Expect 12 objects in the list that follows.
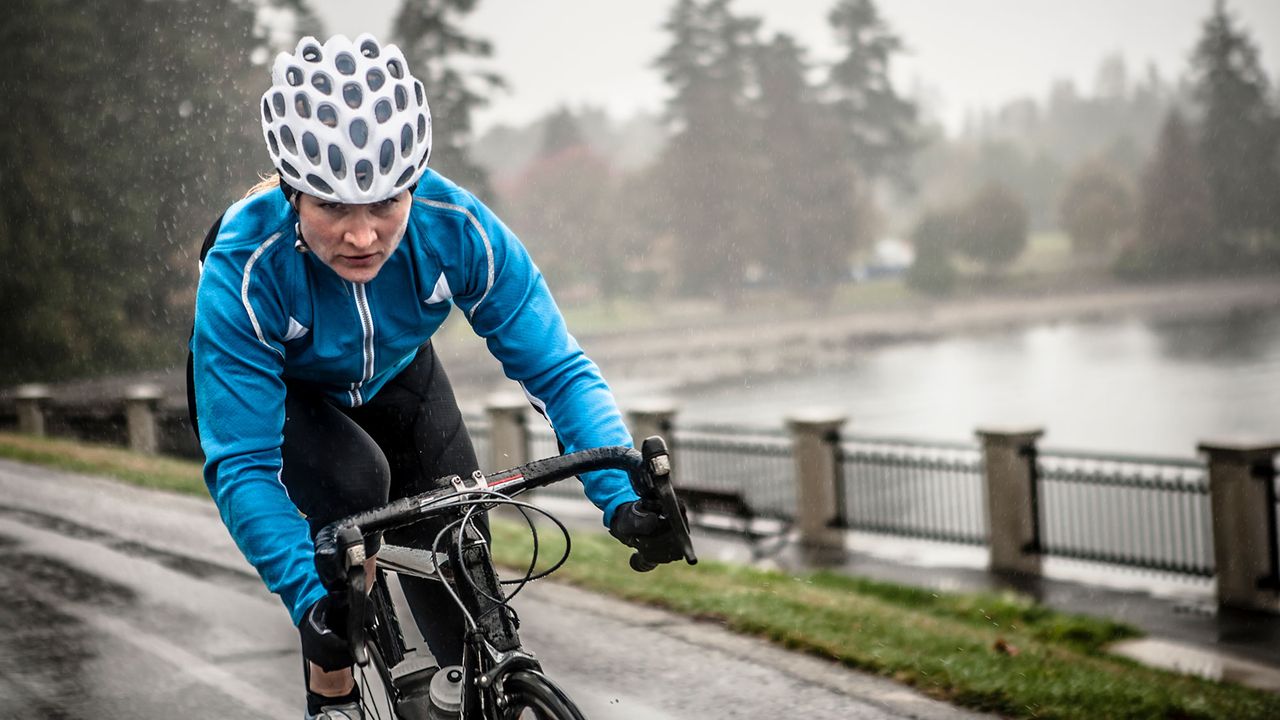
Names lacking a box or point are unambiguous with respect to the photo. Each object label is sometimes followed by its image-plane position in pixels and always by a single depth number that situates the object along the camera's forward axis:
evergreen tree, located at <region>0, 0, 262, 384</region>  27.56
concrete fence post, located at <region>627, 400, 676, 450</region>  15.41
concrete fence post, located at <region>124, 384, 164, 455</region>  17.11
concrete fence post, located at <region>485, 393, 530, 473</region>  16.97
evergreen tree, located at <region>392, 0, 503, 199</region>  36.78
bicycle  2.35
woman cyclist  2.57
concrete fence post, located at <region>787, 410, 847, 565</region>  13.64
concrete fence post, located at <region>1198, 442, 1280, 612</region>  10.54
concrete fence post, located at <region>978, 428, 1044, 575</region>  12.12
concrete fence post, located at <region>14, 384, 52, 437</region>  17.97
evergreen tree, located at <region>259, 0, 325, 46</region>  26.64
